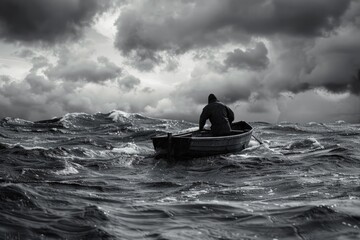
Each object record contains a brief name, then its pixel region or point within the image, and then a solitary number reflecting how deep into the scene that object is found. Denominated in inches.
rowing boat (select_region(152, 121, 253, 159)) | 603.2
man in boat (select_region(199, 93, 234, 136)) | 669.3
